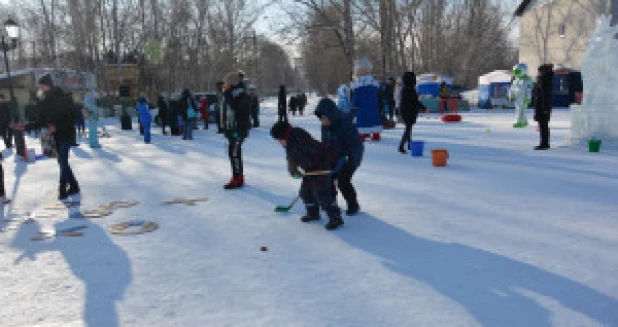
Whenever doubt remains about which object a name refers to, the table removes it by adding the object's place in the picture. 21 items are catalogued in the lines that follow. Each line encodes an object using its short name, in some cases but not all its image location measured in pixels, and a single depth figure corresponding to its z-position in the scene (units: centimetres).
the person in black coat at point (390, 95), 1719
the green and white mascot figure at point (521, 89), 1374
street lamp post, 1158
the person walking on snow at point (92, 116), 1279
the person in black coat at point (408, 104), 956
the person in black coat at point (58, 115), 632
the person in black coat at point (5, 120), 1224
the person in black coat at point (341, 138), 501
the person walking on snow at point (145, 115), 1466
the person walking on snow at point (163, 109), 1733
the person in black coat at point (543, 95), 920
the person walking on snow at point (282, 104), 1717
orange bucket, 811
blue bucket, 928
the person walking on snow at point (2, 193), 682
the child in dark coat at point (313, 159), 467
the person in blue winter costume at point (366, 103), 1015
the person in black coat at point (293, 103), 2664
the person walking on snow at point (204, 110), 1892
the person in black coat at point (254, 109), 1800
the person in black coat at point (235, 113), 675
